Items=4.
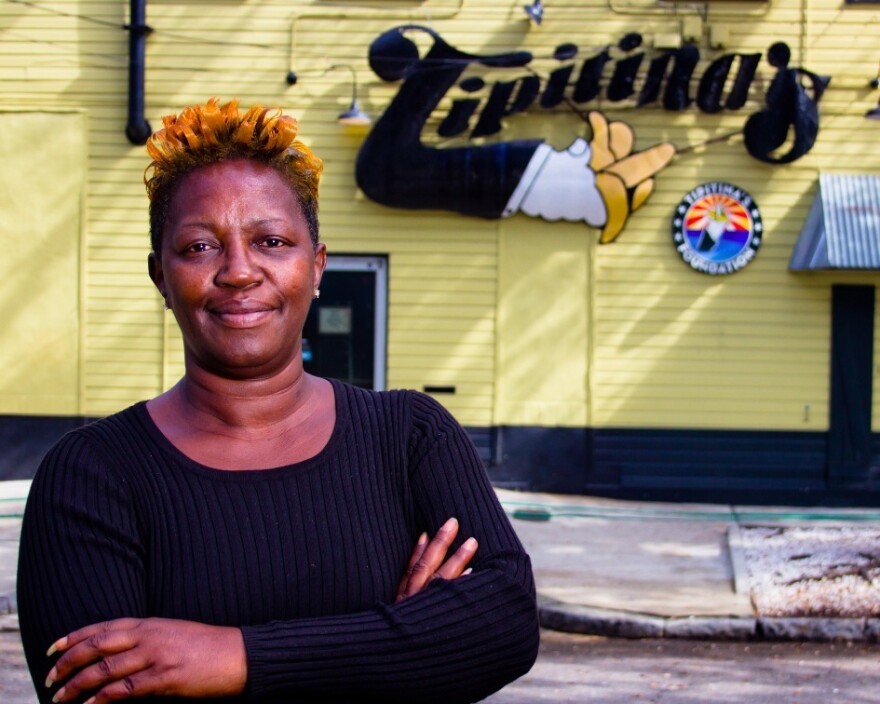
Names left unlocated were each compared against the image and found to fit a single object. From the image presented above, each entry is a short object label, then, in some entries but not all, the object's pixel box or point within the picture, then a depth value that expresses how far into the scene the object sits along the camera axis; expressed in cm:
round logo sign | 1311
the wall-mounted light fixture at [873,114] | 1255
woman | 210
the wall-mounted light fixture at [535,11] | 1286
